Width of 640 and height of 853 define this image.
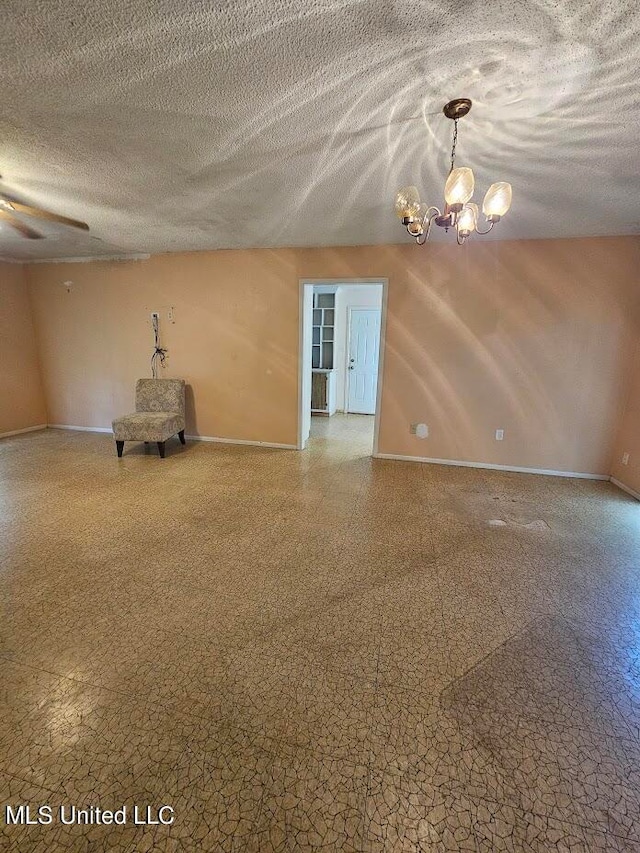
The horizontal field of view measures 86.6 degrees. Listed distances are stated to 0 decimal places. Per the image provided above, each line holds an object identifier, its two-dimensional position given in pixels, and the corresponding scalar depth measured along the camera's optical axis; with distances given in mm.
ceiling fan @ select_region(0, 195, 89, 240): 2365
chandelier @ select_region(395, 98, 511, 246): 1578
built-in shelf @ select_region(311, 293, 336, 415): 6344
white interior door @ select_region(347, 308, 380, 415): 6340
